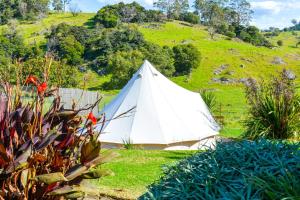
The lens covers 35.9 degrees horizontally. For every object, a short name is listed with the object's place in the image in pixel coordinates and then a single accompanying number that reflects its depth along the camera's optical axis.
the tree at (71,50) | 70.88
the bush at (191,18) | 114.88
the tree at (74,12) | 113.80
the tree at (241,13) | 123.62
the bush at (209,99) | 20.62
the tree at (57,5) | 127.50
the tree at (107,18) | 95.44
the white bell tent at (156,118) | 13.47
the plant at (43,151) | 3.58
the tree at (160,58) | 67.12
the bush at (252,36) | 98.31
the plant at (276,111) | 12.51
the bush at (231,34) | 98.56
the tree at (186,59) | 72.81
